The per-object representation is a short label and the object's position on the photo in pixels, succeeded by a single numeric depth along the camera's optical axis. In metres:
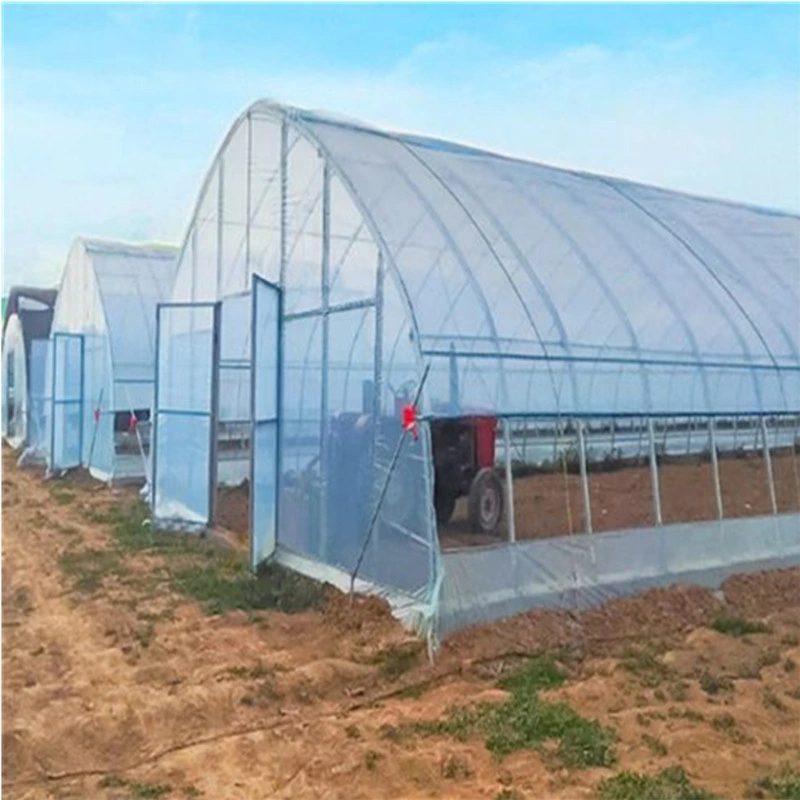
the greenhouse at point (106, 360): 18.25
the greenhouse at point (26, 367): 25.28
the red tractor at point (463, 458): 9.76
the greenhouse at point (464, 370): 8.29
